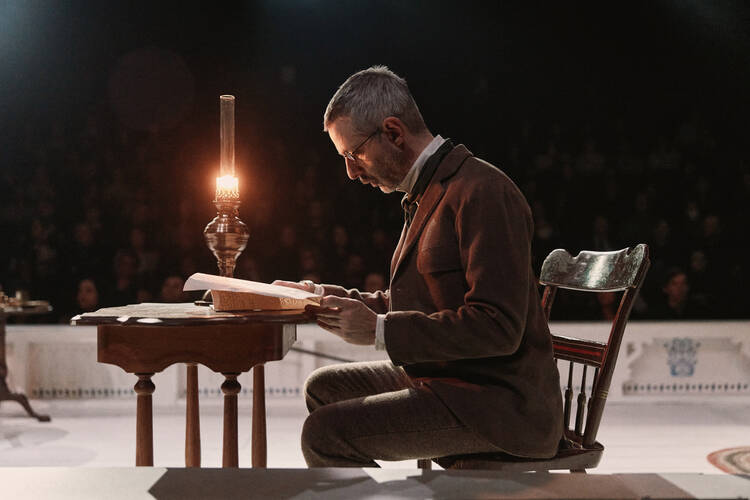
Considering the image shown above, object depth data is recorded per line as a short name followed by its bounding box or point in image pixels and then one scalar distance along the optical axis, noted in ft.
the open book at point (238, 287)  4.71
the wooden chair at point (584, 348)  4.51
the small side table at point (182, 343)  4.87
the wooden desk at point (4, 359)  12.69
